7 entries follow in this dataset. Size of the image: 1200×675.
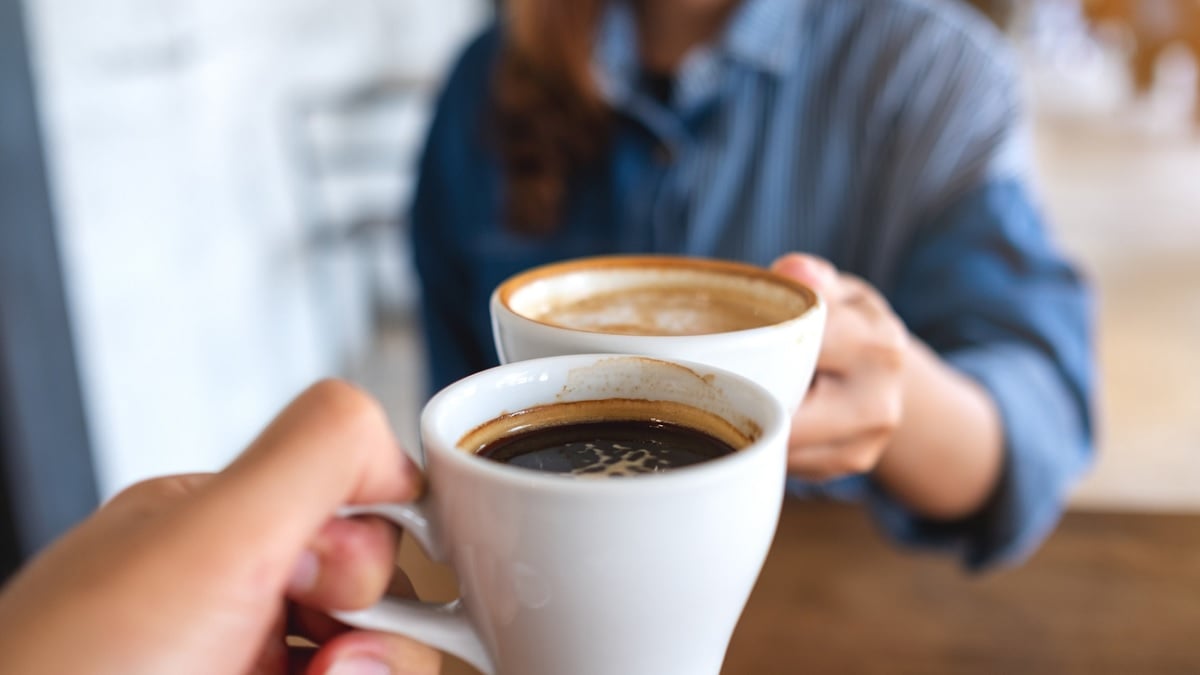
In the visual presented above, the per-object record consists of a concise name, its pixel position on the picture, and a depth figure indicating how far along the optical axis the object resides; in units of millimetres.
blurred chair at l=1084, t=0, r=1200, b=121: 5855
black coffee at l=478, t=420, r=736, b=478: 403
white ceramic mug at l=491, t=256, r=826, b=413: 445
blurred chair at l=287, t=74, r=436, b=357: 2594
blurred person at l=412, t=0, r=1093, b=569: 979
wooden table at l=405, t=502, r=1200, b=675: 691
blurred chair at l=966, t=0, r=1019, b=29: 7178
